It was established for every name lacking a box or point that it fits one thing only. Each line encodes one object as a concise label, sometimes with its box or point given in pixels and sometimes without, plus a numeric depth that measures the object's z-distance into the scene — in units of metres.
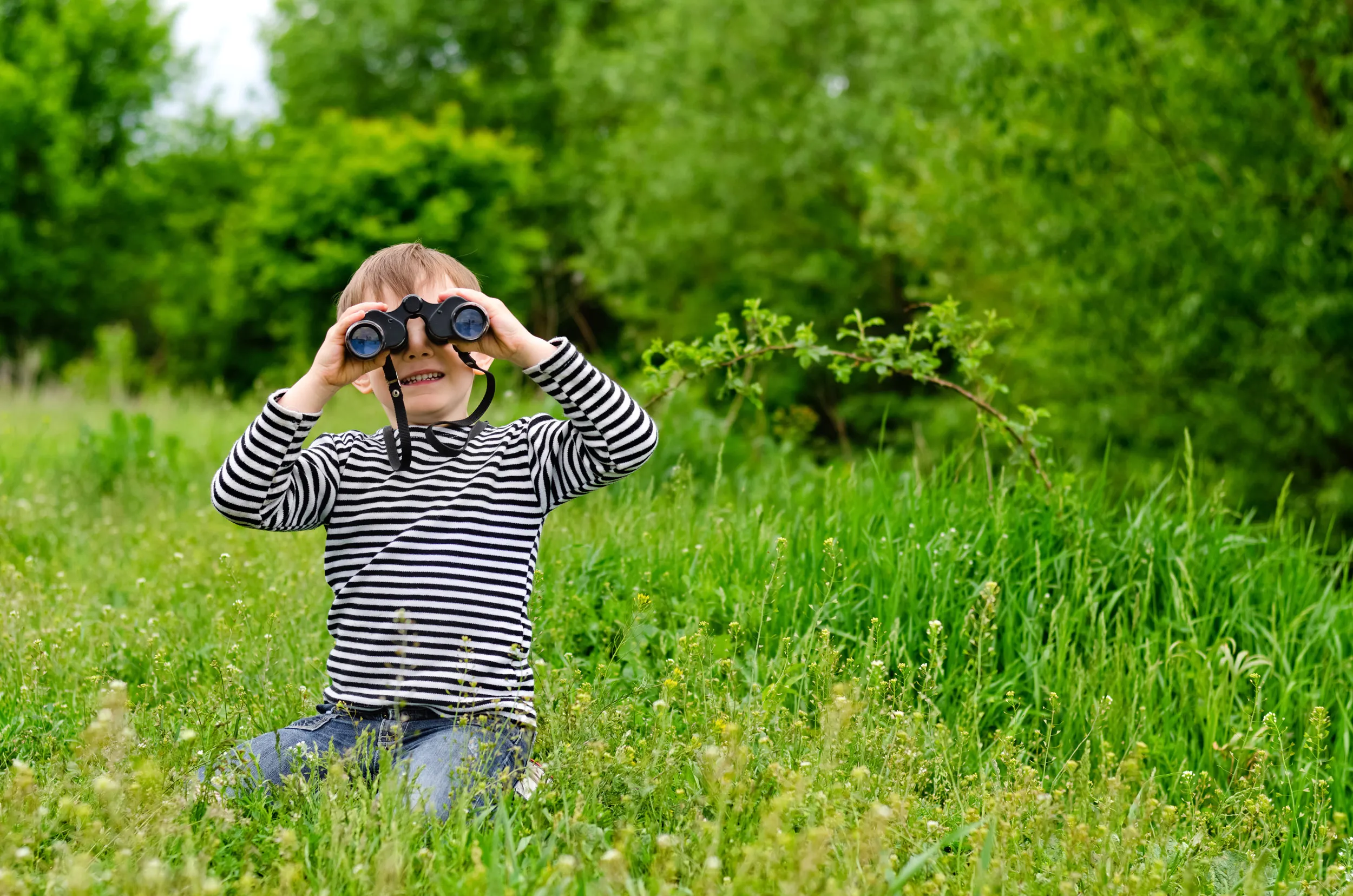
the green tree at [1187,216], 7.87
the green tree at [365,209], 15.98
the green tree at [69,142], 22.28
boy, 2.62
